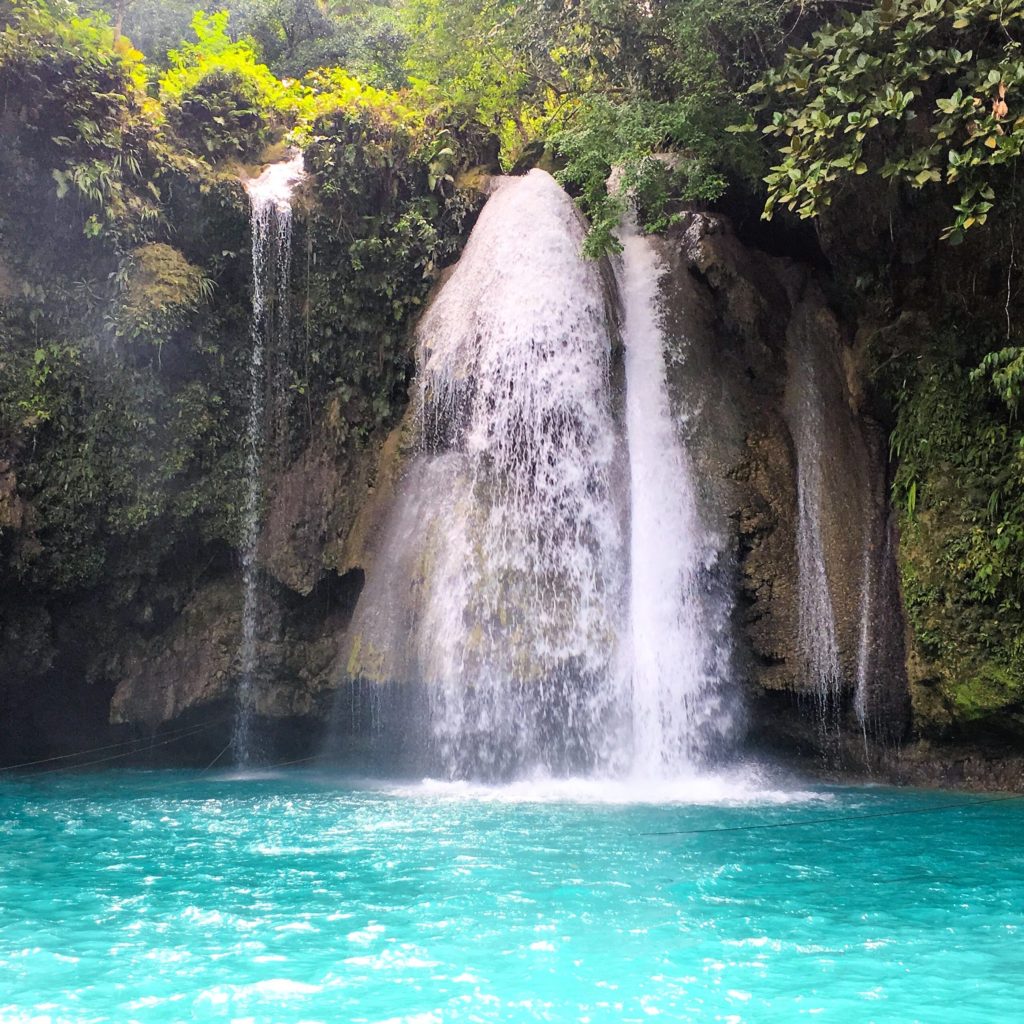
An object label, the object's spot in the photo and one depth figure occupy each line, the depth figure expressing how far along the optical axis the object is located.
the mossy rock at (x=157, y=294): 11.91
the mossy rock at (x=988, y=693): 9.91
